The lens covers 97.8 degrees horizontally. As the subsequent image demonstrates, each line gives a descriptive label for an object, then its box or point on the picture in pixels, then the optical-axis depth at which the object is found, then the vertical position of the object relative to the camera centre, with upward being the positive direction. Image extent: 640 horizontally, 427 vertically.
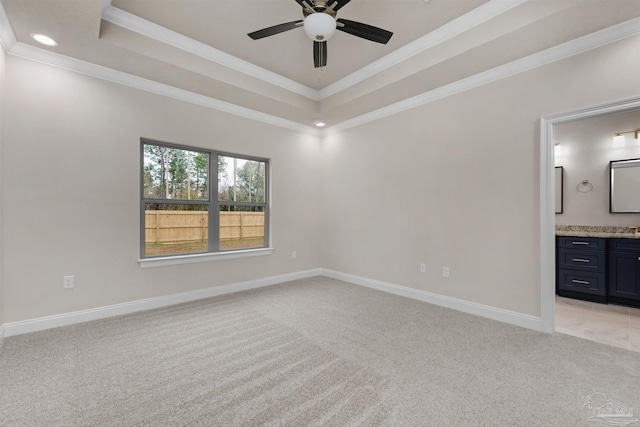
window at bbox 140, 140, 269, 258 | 3.44 +0.16
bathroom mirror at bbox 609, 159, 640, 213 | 3.73 +0.38
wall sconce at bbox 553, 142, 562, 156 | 4.34 +1.01
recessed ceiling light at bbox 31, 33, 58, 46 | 2.42 +1.54
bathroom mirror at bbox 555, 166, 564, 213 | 4.31 +0.43
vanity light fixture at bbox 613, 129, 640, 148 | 3.82 +1.03
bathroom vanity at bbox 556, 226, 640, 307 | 3.40 -0.66
